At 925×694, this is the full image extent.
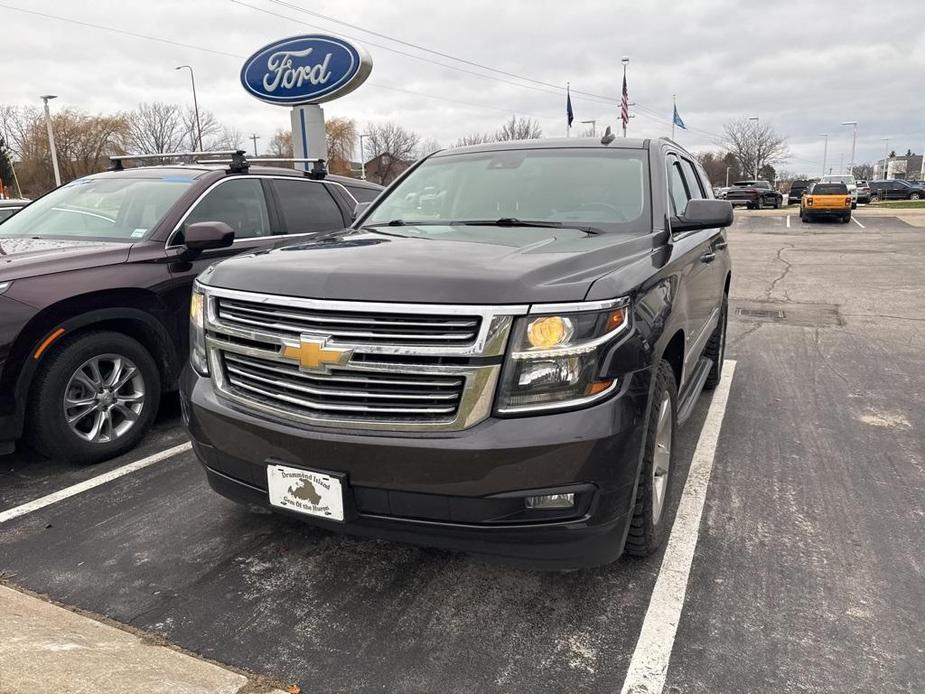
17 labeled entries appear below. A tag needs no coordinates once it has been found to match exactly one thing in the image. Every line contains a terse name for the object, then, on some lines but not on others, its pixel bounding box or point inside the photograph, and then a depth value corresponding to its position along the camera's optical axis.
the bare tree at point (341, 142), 68.94
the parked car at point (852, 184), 35.38
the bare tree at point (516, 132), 62.34
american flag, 30.58
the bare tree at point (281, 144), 72.38
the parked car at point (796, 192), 47.41
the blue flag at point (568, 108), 37.51
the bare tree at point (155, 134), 67.12
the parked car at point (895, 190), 52.00
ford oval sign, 13.64
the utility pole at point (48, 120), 43.65
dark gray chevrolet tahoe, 2.26
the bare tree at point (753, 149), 75.94
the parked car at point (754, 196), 39.53
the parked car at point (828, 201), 27.81
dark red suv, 3.80
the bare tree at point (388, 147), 73.94
